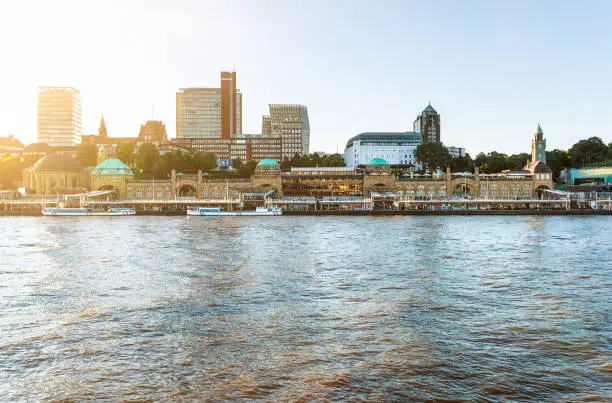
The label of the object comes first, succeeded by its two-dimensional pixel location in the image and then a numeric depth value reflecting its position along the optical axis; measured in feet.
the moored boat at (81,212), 388.98
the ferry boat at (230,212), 380.74
